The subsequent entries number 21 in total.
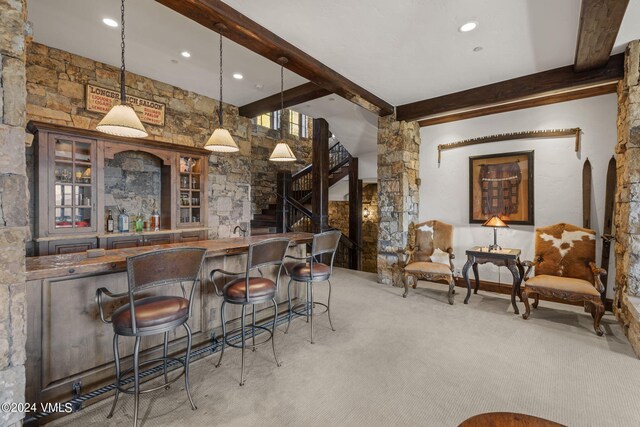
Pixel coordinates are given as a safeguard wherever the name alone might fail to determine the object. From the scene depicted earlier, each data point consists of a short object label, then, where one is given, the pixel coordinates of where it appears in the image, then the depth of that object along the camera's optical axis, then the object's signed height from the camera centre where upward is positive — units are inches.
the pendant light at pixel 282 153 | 133.3 +26.8
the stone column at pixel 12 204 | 54.1 +1.8
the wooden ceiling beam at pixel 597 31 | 87.4 +61.8
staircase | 274.7 +27.7
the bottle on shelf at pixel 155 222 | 166.7 -5.4
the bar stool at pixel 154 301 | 64.4 -22.1
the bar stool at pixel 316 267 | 108.3 -22.1
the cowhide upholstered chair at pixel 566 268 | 119.8 -26.7
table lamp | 148.1 -6.2
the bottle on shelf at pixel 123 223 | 154.3 -5.4
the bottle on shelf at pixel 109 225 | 150.6 -6.6
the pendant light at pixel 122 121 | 82.3 +26.2
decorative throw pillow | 173.0 -27.0
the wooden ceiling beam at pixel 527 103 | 144.8 +60.2
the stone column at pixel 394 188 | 188.5 +15.0
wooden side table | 142.9 -25.5
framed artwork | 165.0 +13.8
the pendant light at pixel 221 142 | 118.5 +28.8
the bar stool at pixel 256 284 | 87.4 -22.5
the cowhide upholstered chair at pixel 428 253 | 161.8 -25.1
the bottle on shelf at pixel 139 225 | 158.9 -6.7
